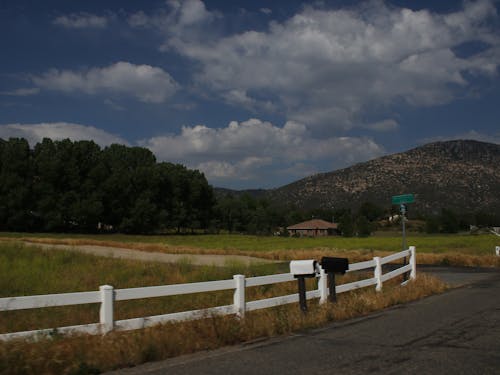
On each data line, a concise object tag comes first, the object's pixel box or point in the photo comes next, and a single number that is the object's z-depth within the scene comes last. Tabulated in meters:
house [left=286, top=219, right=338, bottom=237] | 144.51
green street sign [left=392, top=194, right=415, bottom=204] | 17.02
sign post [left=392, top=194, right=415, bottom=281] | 17.00
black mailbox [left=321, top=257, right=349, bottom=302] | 11.57
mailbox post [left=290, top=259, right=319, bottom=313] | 10.55
